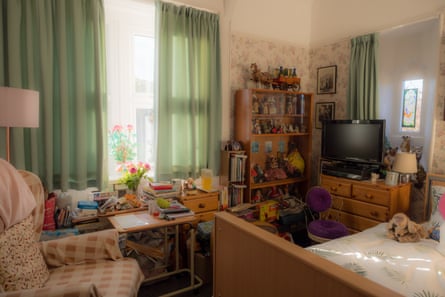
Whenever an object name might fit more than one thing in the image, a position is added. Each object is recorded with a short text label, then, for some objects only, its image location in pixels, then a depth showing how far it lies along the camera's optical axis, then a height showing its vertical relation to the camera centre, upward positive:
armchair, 1.47 -0.76
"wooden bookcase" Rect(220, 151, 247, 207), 3.29 -0.54
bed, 1.10 -0.73
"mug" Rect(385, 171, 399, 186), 2.86 -0.48
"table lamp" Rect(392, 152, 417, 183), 2.75 -0.32
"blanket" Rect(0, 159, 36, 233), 1.55 -0.42
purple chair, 2.74 -0.93
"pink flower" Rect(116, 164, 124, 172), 2.91 -0.43
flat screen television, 3.04 -0.14
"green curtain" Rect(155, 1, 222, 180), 2.91 +0.35
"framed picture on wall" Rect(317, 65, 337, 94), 3.76 +0.60
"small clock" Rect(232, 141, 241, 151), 3.33 -0.23
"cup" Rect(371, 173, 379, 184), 3.02 -0.50
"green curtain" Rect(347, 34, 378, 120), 3.29 +0.56
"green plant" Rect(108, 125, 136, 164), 2.90 -0.19
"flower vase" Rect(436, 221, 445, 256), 1.89 -0.72
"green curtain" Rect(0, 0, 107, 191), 2.21 +0.33
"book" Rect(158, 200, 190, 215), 2.33 -0.66
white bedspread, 1.55 -0.79
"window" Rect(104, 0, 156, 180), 2.87 +0.52
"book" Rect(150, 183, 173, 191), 2.75 -0.57
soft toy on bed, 2.09 -0.72
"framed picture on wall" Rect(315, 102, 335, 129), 3.79 +0.19
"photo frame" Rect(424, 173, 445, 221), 2.63 -0.52
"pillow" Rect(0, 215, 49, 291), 1.46 -0.72
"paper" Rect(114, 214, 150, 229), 2.15 -0.72
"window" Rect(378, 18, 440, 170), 2.96 +0.49
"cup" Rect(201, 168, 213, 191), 3.06 -0.55
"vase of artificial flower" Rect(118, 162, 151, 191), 2.79 -0.47
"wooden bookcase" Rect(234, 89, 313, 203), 3.38 -0.14
